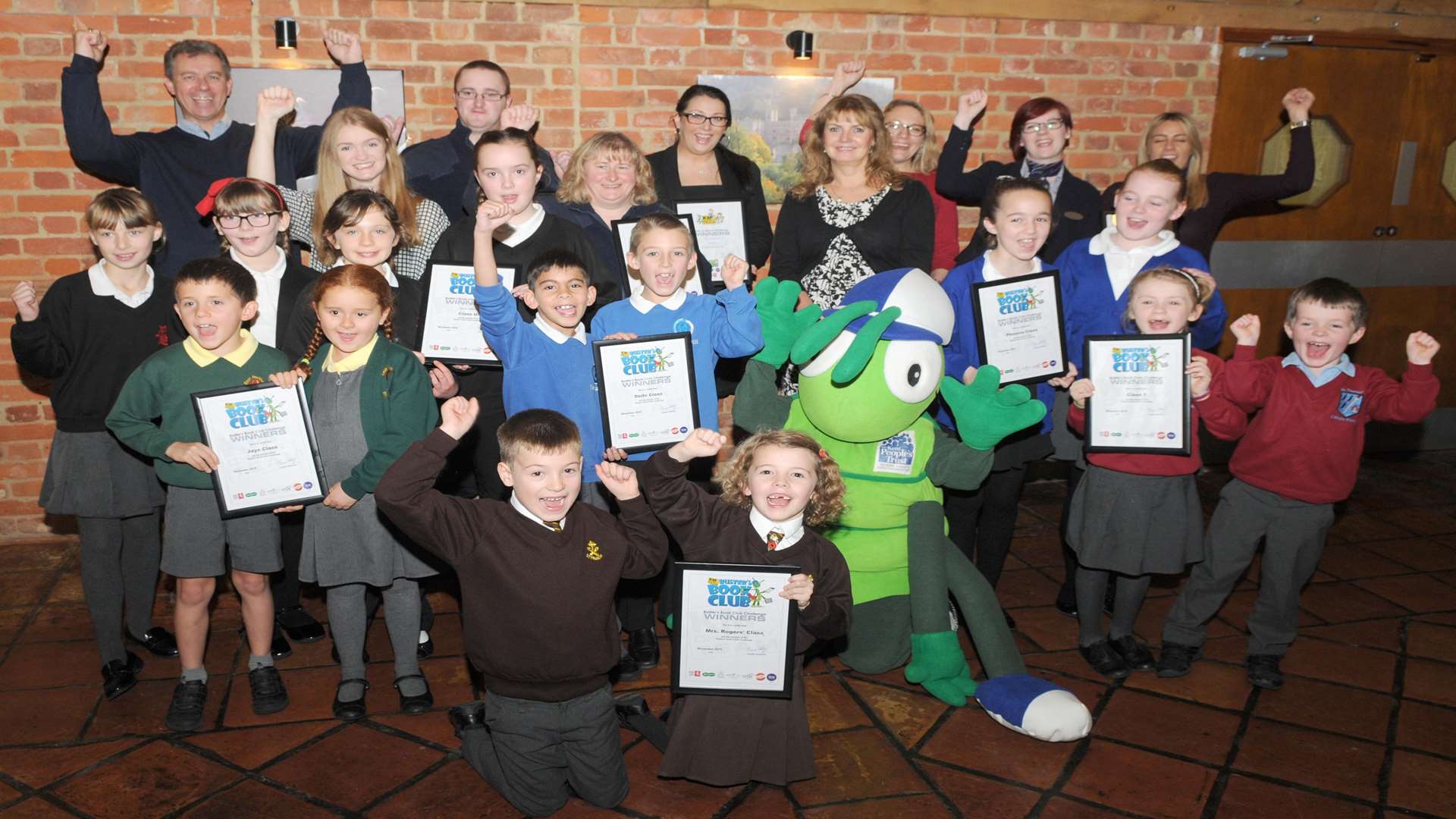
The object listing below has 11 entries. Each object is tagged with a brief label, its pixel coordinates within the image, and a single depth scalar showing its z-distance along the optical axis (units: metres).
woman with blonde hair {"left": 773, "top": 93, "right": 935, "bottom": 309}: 4.33
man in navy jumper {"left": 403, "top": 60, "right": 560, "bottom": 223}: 4.69
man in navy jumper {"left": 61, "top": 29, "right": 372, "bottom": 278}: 4.51
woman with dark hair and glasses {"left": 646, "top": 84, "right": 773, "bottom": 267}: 4.59
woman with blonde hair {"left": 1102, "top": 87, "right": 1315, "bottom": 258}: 4.74
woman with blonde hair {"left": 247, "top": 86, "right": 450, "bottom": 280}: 4.09
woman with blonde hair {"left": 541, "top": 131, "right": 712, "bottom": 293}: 4.17
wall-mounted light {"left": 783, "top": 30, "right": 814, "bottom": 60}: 5.56
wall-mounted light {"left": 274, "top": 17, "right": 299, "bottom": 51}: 4.95
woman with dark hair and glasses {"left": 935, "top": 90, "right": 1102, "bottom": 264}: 4.66
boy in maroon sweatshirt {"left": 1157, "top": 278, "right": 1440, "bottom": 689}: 3.69
